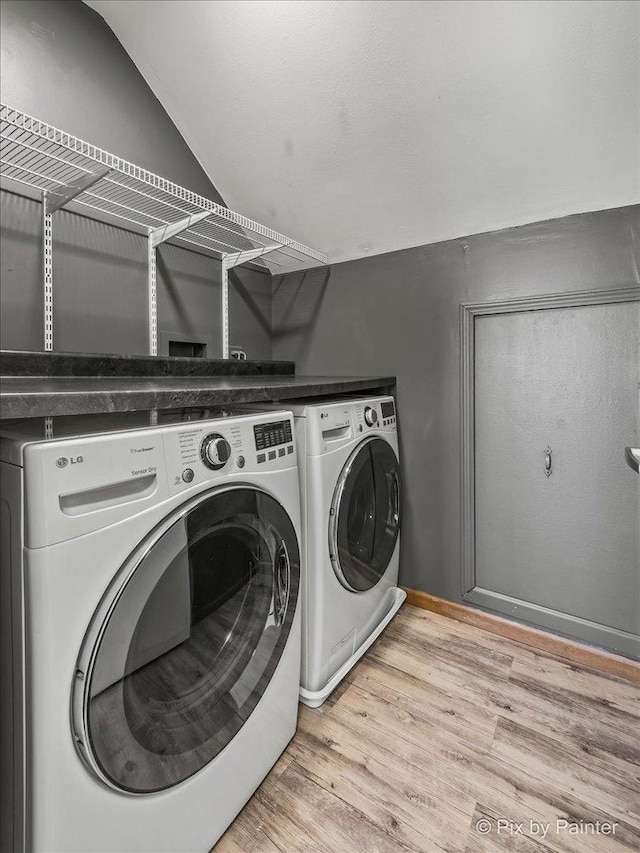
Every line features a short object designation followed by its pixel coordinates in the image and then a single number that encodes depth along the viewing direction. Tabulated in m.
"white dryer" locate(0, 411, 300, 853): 0.64
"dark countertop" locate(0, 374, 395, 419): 0.65
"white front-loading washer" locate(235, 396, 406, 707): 1.31
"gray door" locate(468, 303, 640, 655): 1.59
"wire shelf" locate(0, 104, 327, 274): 1.14
